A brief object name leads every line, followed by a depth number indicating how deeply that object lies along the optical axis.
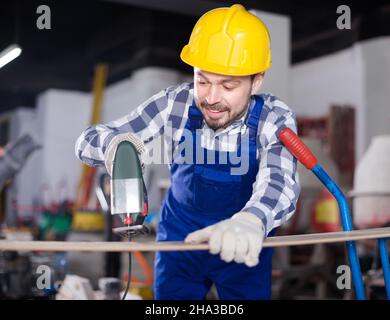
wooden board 1.02
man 1.40
